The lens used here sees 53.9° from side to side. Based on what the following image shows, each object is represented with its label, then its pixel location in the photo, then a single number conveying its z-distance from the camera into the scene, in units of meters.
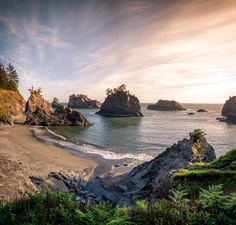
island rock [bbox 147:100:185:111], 195.62
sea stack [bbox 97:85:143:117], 126.43
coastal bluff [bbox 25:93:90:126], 69.19
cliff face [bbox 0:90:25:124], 62.26
